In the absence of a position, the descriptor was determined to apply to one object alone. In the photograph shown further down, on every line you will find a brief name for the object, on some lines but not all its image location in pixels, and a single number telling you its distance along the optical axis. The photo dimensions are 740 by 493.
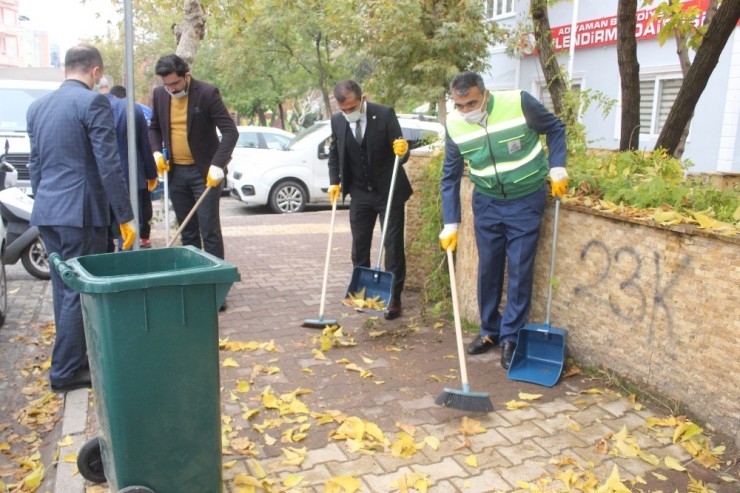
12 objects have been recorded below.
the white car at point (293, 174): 12.82
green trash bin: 2.59
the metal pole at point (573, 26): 14.54
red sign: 14.44
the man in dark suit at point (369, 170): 5.50
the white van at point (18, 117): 9.38
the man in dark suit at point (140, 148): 6.54
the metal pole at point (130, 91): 4.05
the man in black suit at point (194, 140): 5.70
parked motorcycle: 6.85
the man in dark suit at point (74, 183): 4.11
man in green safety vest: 4.40
